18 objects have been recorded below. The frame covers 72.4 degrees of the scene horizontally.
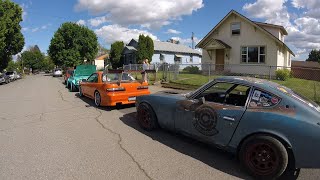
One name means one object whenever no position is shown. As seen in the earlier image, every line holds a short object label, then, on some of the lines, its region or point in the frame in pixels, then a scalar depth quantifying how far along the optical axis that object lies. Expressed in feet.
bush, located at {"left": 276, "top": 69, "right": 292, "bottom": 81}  48.54
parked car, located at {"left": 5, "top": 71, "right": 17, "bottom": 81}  100.18
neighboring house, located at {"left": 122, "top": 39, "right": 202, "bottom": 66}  111.68
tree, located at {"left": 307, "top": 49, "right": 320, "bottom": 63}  185.46
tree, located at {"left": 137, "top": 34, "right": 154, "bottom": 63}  101.61
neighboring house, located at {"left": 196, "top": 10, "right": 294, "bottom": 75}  58.72
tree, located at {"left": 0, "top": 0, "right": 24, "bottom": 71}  87.69
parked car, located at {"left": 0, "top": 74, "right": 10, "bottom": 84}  77.87
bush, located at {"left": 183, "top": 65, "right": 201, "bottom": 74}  59.60
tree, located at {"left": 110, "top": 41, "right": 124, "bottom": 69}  118.31
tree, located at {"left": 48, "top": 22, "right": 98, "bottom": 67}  134.21
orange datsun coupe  23.97
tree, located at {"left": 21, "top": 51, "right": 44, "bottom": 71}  271.65
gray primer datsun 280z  9.73
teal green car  41.95
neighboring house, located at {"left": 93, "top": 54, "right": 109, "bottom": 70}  213.54
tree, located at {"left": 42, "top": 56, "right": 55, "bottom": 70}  311.03
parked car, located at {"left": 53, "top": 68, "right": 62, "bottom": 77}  128.09
